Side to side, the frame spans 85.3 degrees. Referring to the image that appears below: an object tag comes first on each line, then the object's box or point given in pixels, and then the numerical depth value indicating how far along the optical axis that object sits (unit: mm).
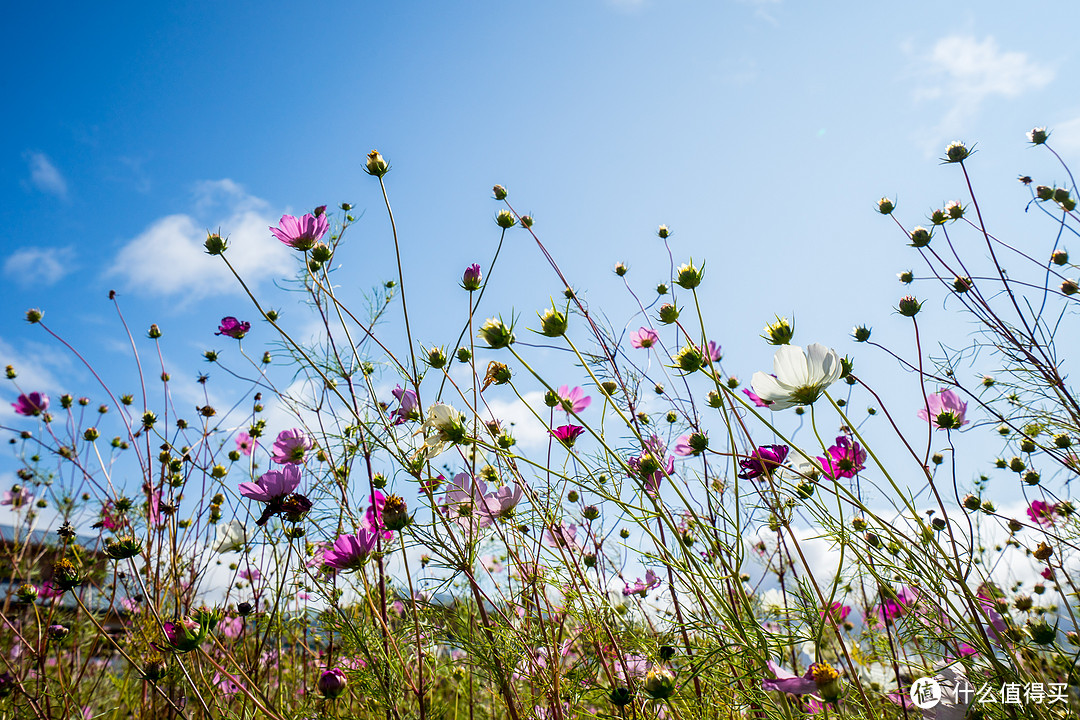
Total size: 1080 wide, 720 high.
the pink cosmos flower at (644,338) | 1732
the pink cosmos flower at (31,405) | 2021
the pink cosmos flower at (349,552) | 952
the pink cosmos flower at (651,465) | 920
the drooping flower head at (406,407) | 1072
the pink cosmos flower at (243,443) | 2139
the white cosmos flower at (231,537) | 1405
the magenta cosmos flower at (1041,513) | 1507
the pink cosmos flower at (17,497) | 2082
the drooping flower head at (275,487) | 1058
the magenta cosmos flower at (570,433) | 1081
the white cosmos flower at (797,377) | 735
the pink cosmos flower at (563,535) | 932
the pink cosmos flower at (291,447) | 1205
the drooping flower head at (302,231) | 1140
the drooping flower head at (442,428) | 868
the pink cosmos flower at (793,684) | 686
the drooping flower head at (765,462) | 899
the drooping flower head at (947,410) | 1197
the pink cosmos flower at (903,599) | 1433
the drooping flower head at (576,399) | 1354
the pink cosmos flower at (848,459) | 990
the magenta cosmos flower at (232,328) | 1463
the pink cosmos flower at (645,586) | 1536
